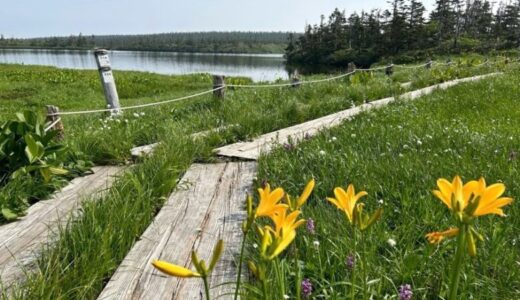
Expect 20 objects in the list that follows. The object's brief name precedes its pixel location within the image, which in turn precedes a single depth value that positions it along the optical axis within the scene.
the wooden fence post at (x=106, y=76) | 8.78
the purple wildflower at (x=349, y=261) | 2.02
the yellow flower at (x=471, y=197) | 0.75
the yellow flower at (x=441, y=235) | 0.78
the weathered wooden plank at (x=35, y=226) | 2.75
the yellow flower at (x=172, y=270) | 0.75
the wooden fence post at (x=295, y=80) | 10.50
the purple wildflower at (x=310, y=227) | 2.33
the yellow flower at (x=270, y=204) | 0.94
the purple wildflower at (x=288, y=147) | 4.67
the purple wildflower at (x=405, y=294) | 1.70
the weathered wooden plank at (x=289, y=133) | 5.16
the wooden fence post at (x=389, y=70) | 17.83
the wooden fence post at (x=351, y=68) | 14.13
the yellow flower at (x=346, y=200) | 1.03
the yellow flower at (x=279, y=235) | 0.84
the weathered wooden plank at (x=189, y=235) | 2.37
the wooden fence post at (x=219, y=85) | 8.19
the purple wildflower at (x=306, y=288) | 1.85
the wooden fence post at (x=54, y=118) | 5.36
